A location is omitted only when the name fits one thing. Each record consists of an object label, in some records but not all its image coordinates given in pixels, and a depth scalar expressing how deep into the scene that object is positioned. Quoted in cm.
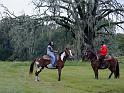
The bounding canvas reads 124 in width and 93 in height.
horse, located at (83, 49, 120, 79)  2728
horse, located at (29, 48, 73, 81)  2589
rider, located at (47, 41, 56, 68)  2566
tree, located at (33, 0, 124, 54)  4716
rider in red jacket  2695
